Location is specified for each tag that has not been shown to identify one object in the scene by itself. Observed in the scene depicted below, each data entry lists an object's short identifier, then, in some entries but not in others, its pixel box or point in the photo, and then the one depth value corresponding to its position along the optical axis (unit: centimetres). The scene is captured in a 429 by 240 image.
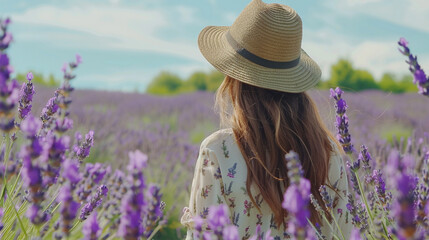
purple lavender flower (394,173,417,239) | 81
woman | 204
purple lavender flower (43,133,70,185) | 106
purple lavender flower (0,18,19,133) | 107
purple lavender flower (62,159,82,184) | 97
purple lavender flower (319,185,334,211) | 166
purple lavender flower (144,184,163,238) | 101
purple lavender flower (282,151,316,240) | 87
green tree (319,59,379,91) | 3139
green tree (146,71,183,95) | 4525
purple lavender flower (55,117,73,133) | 112
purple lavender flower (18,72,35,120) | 167
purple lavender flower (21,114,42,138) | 98
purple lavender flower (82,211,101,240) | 104
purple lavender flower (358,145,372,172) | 181
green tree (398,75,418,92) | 3281
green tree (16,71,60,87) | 2596
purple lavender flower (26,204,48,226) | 109
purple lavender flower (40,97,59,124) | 177
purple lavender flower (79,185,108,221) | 168
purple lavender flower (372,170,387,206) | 177
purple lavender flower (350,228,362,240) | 103
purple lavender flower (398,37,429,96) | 124
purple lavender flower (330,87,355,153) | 165
